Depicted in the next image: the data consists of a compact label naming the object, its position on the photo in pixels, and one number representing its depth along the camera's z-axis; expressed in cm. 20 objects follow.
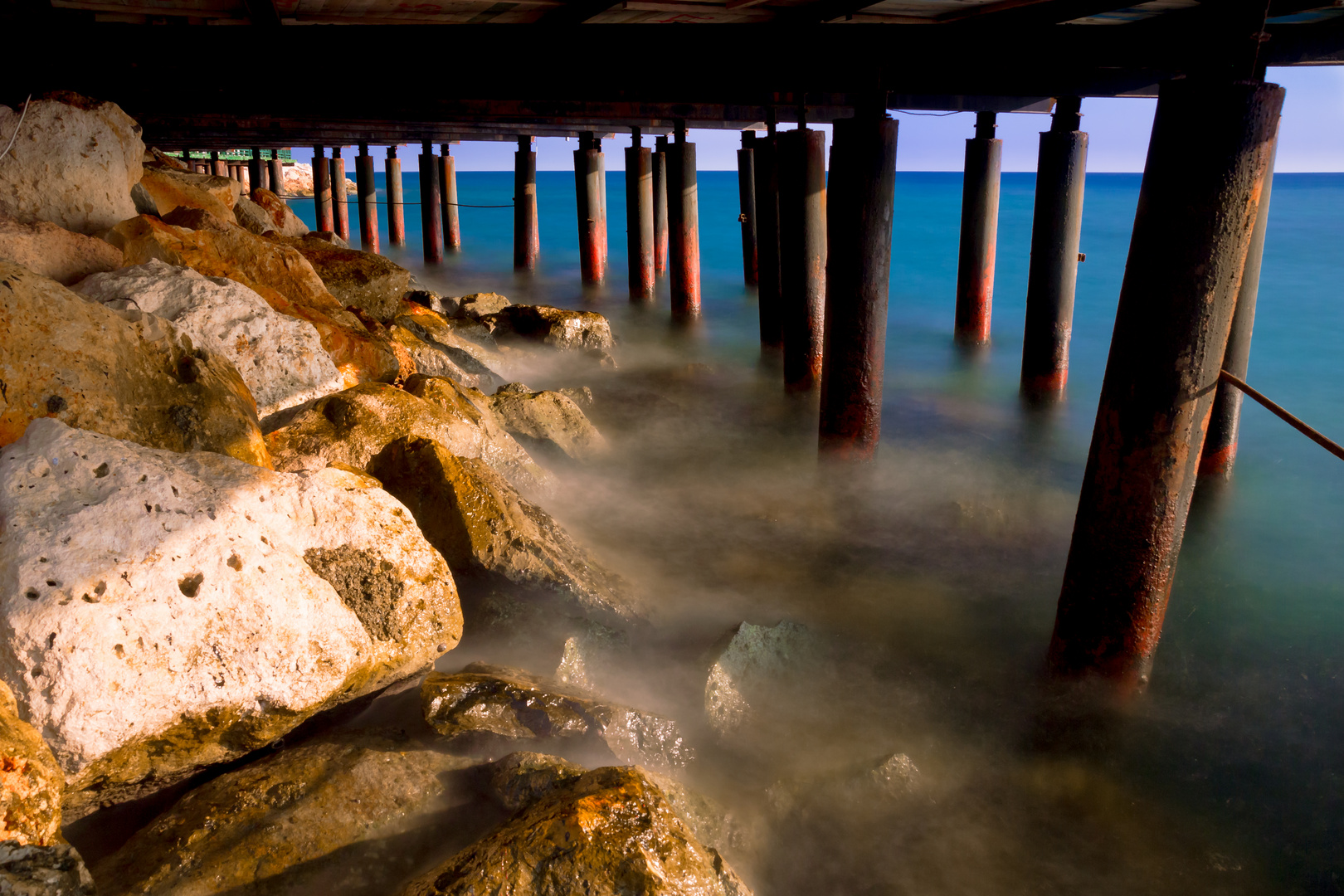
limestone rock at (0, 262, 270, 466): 283
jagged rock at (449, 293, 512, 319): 1090
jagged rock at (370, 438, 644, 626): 357
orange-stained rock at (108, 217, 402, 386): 488
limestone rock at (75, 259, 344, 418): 412
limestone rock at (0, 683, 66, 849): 171
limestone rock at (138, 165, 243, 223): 724
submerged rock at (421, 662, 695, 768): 271
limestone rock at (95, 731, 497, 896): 215
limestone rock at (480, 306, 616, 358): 997
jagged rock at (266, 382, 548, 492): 400
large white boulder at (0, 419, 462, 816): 216
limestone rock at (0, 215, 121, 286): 410
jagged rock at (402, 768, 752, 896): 188
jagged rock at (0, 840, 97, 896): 164
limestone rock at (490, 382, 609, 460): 625
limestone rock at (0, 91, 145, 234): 494
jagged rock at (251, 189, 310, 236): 1052
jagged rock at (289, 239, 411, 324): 762
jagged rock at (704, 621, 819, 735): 346
